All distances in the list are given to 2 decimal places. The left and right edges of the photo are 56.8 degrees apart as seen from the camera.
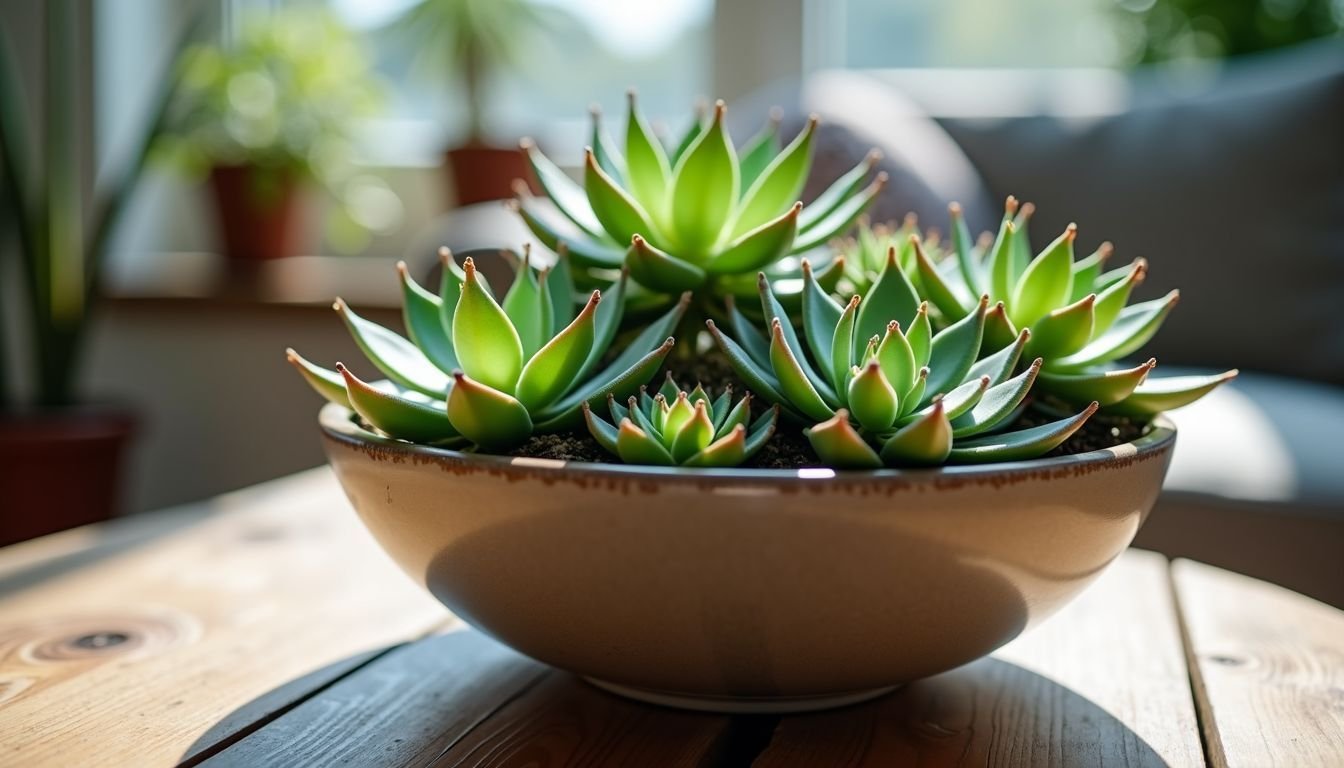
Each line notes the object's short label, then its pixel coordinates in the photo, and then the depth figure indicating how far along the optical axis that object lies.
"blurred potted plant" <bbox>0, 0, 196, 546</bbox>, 2.21
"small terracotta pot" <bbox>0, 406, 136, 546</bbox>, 2.19
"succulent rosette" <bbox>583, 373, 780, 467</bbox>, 0.45
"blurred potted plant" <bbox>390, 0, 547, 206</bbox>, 2.50
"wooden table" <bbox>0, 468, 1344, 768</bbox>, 0.53
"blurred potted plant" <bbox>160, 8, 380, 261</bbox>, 2.50
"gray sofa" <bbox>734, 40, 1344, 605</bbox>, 1.81
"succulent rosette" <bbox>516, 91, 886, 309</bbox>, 0.56
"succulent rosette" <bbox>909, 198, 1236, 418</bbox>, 0.54
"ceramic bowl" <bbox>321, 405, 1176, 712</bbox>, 0.44
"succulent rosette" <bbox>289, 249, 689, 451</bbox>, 0.49
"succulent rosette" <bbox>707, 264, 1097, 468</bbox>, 0.45
